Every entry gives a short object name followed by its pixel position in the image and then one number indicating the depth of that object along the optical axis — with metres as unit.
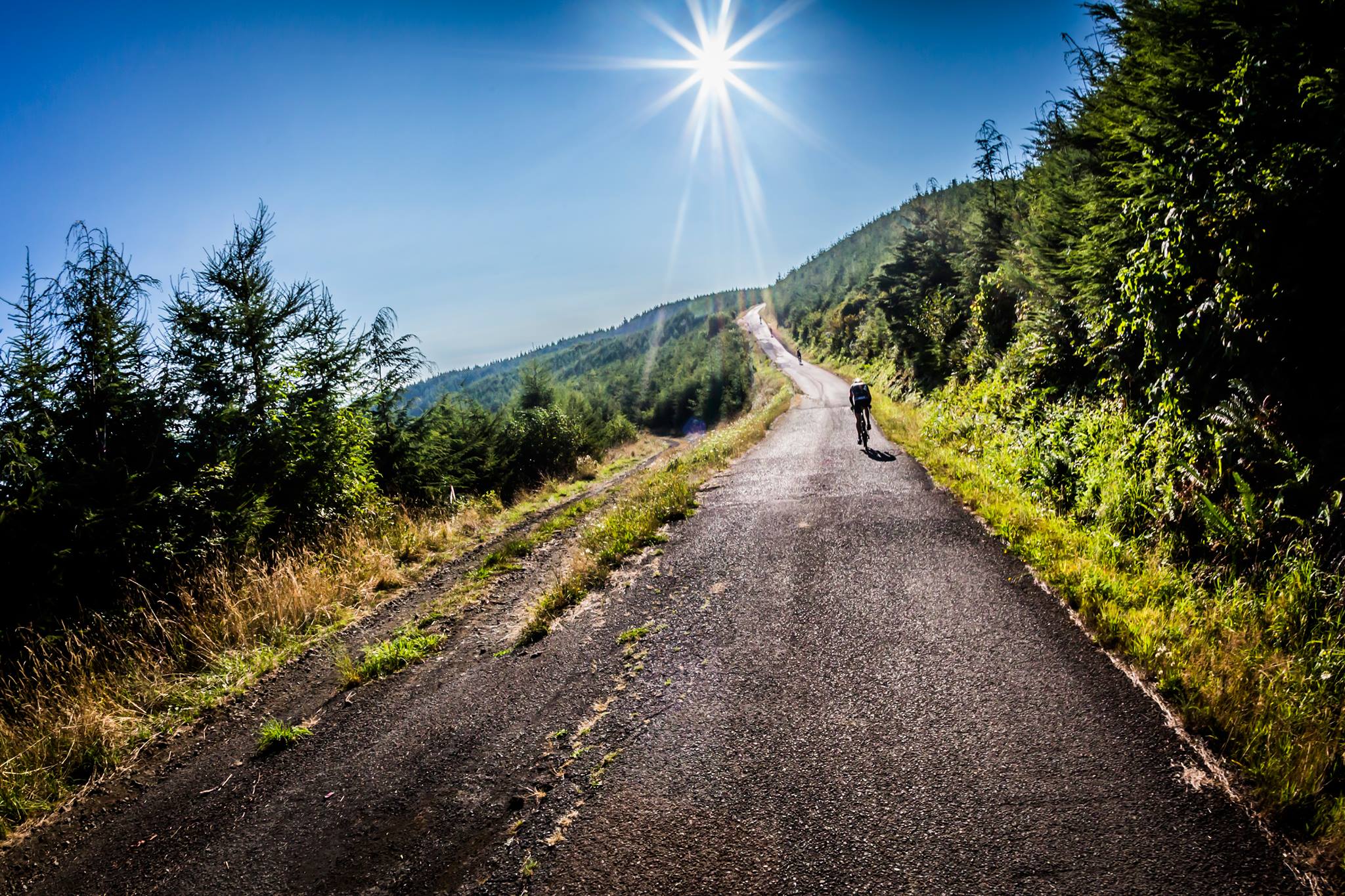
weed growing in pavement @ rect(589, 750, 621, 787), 3.32
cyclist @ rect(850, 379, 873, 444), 14.48
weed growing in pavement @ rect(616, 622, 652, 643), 5.10
